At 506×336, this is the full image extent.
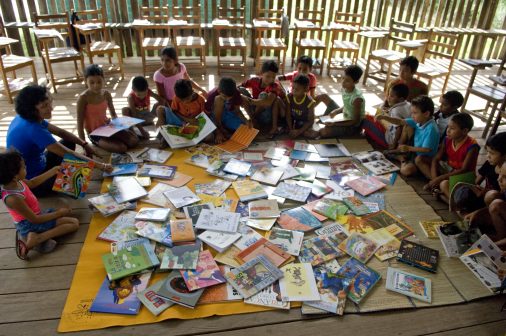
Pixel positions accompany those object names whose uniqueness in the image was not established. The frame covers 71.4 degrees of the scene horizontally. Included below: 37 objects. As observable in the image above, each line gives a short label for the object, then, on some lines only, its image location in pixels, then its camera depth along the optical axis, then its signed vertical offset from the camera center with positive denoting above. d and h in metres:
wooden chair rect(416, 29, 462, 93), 4.66 -0.83
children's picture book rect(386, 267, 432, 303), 1.99 -1.48
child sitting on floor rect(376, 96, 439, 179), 2.96 -1.06
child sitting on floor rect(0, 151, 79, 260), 1.96 -1.24
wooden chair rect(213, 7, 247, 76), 5.30 -0.54
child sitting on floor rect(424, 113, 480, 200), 2.66 -1.09
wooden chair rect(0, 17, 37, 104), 4.02 -0.86
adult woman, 2.44 -0.92
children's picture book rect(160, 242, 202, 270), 2.05 -1.43
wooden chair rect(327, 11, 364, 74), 5.55 -0.51
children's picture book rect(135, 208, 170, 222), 2.40 -1.39
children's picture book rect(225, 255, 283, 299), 1.96 -1.46
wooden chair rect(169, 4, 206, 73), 5.16 -0.50
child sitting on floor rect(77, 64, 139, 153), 3.17 -1.06
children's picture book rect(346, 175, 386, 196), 2.81 -1.37
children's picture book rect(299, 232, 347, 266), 2.18 -1.45
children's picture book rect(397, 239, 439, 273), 2.16 -1.45
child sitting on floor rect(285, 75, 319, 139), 3.53 -1.08
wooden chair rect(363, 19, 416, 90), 5.05 -0.74
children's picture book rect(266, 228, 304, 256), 2.23 -1.44
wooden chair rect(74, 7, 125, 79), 4.83 -0.68
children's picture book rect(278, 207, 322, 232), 2.42 -1.42
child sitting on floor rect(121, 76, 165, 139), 3.46 -1.07
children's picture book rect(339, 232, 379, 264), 2.21 -1.44
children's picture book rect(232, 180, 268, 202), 2.68 -1.38
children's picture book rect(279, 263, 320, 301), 1.93 -1.47
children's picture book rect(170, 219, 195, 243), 2.24 -1.40
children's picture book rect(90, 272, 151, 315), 1.81 -1.47
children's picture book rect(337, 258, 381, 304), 1.96 -1.46
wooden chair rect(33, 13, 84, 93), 4.39 -0.76
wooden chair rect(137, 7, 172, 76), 5.09 -0.50
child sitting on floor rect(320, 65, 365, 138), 3.50 -1.06
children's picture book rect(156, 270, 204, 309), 1.86 -1.46
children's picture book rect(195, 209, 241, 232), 2.34 -1.40
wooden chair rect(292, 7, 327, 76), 5.50 -0.47
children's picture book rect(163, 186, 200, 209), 2.58 -1.39
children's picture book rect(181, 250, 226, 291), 1.95 -1.45
